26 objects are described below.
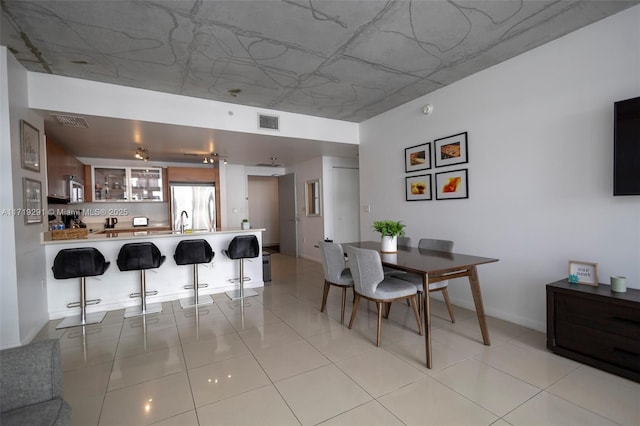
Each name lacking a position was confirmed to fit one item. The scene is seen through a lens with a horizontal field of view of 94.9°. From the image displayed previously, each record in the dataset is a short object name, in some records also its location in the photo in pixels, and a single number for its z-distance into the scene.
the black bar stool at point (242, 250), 3.98
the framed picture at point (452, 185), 3.41
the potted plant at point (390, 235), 3.03
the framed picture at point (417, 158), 3.83
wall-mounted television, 2.14
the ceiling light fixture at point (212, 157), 5.66
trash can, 4.84
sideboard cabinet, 1.99
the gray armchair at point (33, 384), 1.16
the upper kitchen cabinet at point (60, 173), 3.88
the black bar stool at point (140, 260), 3.38
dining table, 2.24
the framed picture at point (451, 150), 3.40
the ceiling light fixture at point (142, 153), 4.71
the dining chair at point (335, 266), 3.09
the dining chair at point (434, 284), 2.91
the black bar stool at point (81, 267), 3.06
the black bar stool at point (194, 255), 3.68
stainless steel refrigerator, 6.11
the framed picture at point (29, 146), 2.82
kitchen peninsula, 3.43
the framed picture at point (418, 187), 3.86
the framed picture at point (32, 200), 2.83
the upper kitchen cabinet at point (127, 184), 5.88
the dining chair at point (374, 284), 2.58
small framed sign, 2.33
